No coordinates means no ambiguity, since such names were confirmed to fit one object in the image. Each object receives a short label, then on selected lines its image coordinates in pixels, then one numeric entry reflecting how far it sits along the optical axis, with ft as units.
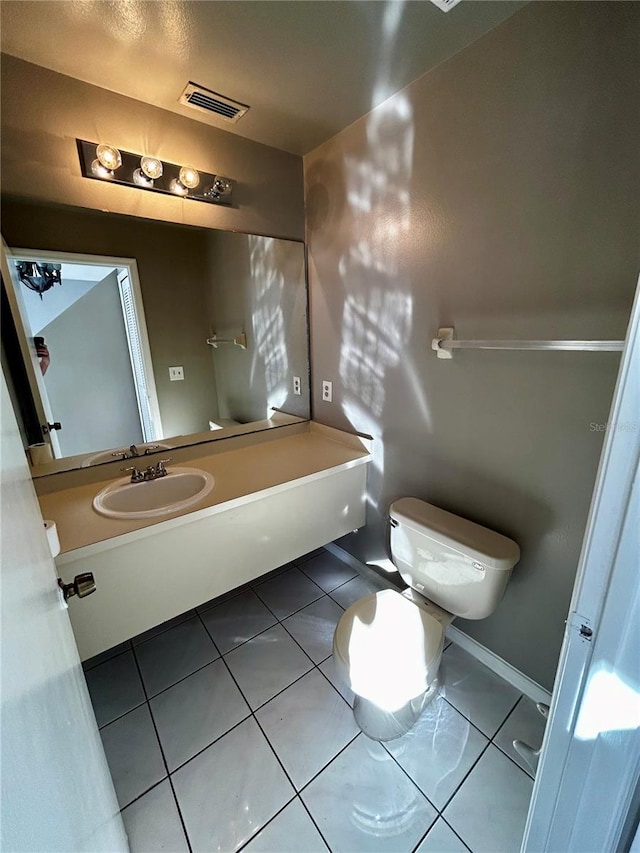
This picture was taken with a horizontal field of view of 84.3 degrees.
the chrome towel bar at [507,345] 3.08
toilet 3.65
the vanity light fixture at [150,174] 4.28
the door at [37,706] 1.24
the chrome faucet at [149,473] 5.02
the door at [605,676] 1.77
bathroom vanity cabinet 3.85
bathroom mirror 4.42
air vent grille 4.38
